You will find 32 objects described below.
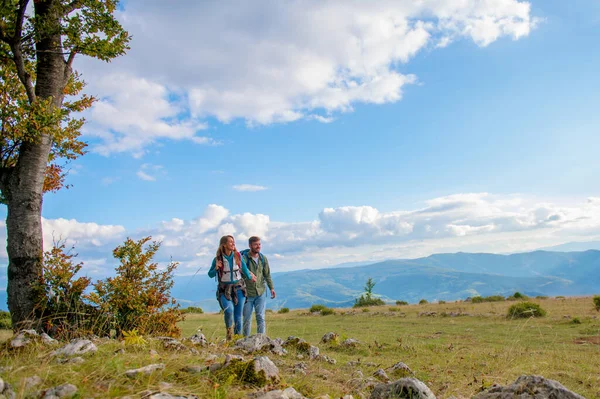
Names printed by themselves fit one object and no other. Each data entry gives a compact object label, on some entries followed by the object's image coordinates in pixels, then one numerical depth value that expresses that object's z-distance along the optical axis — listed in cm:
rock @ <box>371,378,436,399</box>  512
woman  1040
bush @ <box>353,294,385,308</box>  3998
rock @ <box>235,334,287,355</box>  794
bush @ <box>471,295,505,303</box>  3472
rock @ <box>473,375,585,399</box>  460
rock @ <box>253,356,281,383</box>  484
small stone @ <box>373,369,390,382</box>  689
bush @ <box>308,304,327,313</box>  3266
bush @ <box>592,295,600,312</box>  2248
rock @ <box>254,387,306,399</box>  411
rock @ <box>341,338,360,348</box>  1137
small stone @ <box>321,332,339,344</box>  1212
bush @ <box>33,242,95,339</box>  940
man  1104
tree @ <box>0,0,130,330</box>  973
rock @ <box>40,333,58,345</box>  665
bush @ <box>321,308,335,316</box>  3051
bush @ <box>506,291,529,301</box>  3372
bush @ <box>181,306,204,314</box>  3816
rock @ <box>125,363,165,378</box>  406
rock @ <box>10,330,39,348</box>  605
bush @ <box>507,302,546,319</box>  2102
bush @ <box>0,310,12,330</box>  2191
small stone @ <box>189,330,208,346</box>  778
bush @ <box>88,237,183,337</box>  956
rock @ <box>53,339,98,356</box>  520
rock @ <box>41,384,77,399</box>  346
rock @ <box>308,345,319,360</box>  858
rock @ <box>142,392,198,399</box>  359
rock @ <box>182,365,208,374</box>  461
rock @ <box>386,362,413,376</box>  746
